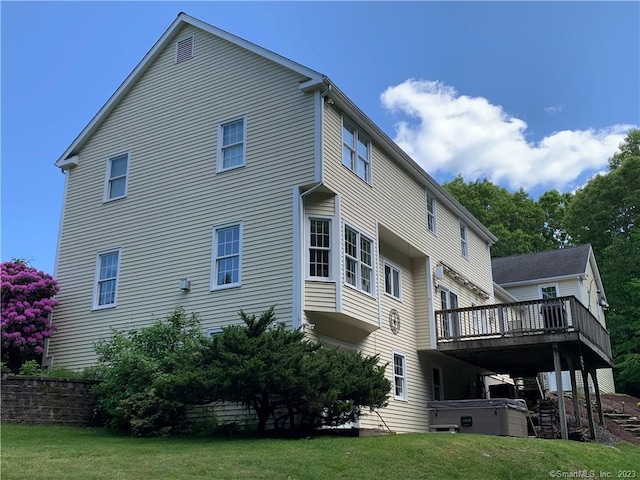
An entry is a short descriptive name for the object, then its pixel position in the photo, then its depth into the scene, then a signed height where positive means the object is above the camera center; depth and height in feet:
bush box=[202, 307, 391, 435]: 38.11 +1.94
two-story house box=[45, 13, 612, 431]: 50.88 +16.97
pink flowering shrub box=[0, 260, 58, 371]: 57.47 +9.03
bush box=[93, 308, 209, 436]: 42.80 +2.59
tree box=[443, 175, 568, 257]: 172.76 +53.48
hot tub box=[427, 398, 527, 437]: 50.16 -0.77
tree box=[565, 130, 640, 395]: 122.31 +38.80
